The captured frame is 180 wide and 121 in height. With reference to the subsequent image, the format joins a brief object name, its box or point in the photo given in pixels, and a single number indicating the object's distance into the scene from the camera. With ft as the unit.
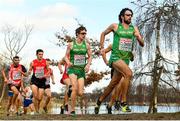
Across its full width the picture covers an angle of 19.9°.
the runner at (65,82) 46.41
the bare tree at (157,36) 40.78
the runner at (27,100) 64.58
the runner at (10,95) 54.25
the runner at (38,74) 49.26
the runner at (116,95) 36.78
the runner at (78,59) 37.68
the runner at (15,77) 52.54
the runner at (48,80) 50.09
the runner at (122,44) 33.40
